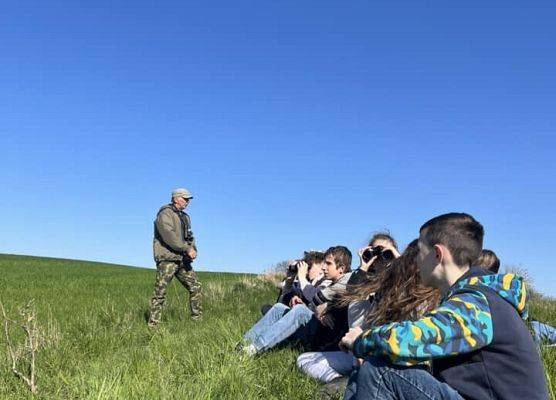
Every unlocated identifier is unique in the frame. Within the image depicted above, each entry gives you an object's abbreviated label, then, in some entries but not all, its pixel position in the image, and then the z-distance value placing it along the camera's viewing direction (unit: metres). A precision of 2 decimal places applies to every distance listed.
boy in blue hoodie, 2.62
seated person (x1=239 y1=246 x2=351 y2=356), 5.53
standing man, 9.80
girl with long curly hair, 3.90
